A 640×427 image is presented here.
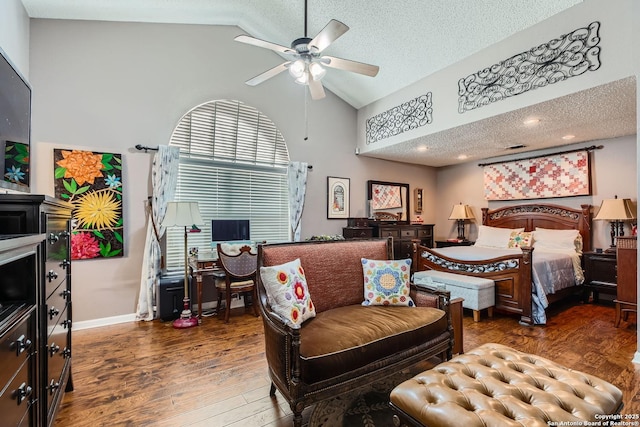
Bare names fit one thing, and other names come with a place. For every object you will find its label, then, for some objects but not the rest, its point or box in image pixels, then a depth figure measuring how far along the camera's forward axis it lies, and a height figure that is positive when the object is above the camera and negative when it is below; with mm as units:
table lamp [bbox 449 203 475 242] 5910 +41
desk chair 3484 -667
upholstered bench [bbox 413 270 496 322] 3434 -873
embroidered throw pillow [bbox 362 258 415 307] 2416 -550
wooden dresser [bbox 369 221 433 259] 5188 -334
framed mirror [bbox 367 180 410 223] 5648 +290
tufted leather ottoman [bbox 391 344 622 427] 1155 -772
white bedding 3361 -694
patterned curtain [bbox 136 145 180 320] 3604 -35
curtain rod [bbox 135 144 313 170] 3651 +858
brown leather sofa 1637 -730
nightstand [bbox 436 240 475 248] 5835 -564
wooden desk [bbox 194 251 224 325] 3512 -633
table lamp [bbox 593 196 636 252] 3943 +41
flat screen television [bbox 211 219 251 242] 3961 -176
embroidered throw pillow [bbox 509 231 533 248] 4758 -390
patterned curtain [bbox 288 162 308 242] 4723 +351
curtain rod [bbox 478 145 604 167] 4539 +1009
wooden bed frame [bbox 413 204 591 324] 3396 -591
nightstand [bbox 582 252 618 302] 4004 -811
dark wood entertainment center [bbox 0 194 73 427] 1045 -371
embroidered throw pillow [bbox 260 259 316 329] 1927 -507
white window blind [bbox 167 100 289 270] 4031 +678
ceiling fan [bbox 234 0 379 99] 2277 +1340
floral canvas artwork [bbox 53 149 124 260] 3303 +238
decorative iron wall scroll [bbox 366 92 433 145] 4246 +1511
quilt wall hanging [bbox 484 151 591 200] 4660 +638
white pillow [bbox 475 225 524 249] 5017 -377
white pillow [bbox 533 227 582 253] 4422 -390
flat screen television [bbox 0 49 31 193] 1533 +513
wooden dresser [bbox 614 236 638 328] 3073 -637
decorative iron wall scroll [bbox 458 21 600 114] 2752 +1519
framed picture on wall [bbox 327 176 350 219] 5195 +329
